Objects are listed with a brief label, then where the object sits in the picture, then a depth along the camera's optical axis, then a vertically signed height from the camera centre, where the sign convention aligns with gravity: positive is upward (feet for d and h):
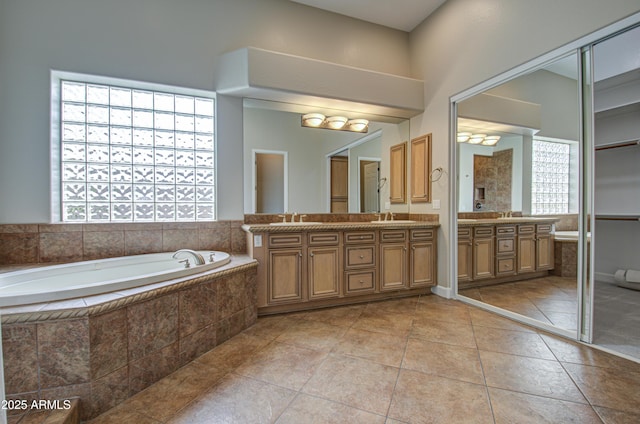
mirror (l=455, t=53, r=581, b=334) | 7.58 +0.99
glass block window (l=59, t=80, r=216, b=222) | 9.11 +1.87
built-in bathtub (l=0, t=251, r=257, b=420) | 4.56 -2.20
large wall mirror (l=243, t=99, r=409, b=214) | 10.82 +1.98
